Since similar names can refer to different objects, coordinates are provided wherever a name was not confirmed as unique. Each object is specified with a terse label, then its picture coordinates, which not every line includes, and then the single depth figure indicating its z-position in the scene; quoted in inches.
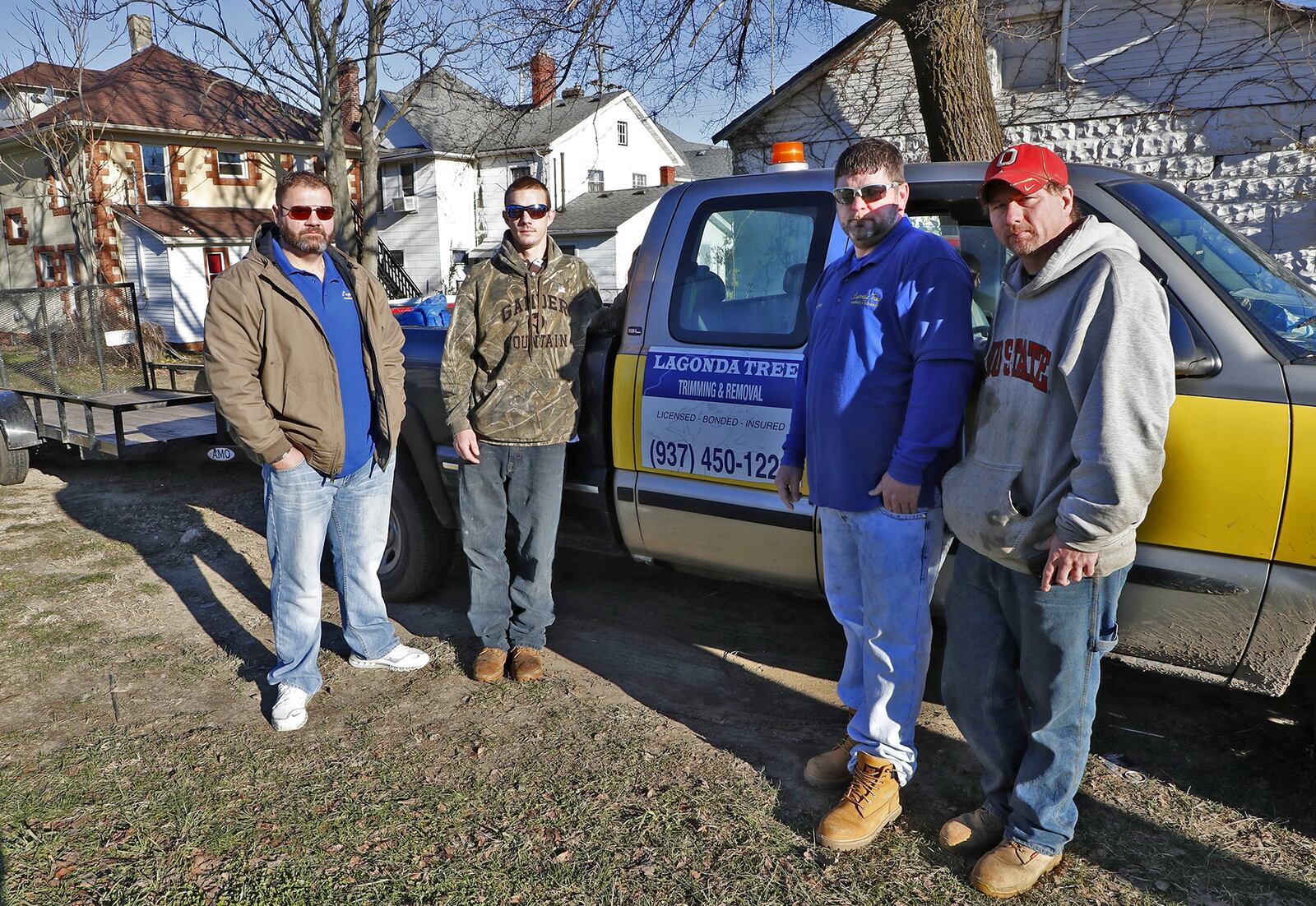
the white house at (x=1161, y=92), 381.4
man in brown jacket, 134.8
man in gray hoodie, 86.1
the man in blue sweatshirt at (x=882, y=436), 104.8
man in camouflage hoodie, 154.5
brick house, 993.5
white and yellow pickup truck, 106.3
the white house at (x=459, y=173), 1290.6
